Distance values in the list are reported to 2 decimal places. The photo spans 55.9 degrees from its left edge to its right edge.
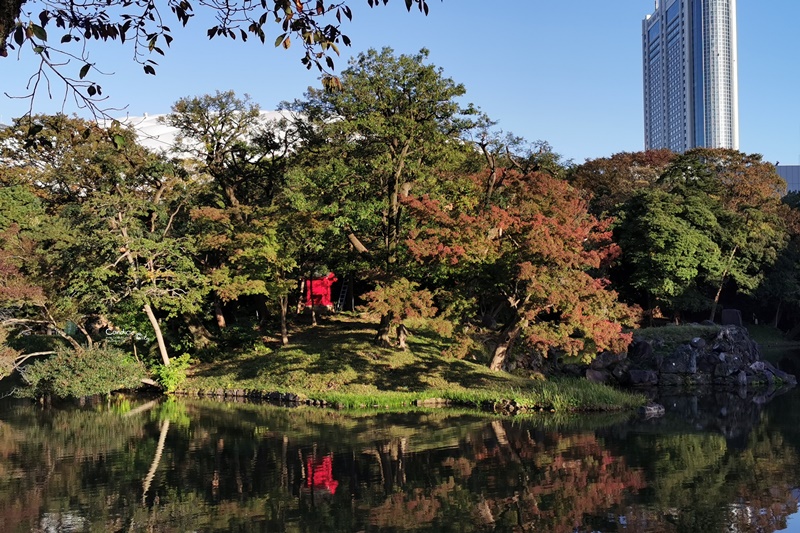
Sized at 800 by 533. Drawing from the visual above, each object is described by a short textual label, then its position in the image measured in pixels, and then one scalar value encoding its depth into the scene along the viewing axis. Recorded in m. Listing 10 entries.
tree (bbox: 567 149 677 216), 48.09
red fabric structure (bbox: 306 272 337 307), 39.84
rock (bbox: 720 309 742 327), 43.10
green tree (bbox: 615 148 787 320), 39.59
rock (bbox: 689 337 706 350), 29.83
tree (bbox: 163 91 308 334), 28.42
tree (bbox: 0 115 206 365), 26.59
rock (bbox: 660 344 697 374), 29.02
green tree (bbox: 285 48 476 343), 26.05
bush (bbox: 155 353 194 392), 27.48
